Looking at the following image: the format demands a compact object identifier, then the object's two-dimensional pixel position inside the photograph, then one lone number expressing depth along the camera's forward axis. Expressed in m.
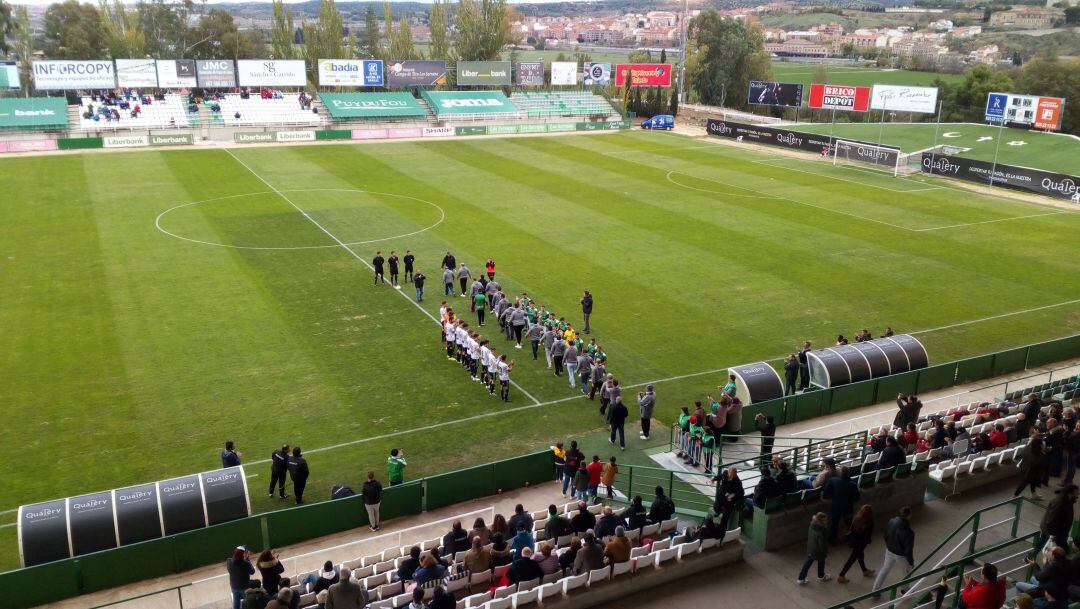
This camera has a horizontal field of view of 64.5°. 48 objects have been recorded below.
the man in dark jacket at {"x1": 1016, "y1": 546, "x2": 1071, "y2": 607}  10.74
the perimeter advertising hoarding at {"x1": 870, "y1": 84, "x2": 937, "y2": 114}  63.53
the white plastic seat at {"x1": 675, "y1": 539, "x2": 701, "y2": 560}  13.81
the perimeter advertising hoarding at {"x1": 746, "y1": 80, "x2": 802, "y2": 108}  74.69
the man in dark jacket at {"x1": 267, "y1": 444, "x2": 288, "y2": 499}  17.75
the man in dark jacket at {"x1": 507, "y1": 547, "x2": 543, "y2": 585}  12.62
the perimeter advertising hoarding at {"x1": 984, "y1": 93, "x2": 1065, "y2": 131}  57.75
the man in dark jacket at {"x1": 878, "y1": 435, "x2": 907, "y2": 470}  15.41
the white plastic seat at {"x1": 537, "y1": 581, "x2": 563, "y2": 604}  12.64
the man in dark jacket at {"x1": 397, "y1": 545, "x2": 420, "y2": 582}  12.96
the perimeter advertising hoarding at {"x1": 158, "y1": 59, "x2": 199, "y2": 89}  71.62
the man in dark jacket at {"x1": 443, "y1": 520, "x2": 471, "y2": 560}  13.80
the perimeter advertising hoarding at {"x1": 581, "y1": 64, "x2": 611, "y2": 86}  87.50
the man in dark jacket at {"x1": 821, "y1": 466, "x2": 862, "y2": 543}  13.77
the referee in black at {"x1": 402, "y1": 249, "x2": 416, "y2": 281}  31.48
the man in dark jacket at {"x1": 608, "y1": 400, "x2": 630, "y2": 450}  19.77
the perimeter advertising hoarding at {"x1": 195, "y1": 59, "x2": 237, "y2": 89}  73.62
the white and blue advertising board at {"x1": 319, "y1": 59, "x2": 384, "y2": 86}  79.44
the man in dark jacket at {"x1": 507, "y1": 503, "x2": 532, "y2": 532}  13.80
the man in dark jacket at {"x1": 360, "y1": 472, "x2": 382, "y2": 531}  16.34
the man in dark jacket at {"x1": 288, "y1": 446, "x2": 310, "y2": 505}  17.55
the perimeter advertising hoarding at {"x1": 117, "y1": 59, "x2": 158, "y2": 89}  70.44
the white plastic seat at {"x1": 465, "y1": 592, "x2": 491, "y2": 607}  12.25
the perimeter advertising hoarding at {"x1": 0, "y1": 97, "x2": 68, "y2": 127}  64.38
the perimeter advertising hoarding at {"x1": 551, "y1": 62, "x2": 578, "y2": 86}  86.50
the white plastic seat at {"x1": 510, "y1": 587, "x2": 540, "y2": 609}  12.59
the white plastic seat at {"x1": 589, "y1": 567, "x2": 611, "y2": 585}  12.98
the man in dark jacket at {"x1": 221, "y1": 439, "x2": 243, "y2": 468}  17.38
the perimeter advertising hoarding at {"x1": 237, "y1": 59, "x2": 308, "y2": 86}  75.75
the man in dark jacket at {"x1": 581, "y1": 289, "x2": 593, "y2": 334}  26.92
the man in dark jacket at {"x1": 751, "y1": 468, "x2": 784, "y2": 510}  14.38
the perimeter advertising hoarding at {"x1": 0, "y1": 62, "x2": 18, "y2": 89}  68.62
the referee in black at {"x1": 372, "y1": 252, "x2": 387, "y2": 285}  31.41
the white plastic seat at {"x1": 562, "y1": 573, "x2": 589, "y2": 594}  12.86
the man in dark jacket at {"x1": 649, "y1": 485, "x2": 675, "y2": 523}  14.65
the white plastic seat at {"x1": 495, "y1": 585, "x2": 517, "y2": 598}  12.41
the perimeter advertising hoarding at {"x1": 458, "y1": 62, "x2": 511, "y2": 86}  83.25
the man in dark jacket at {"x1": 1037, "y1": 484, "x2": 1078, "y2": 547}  12.69
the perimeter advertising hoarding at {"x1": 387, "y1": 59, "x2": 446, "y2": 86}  81.44
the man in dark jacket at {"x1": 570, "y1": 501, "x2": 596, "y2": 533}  14.27
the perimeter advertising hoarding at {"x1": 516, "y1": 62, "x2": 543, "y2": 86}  85.50
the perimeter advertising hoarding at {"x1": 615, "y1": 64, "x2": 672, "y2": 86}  84.50
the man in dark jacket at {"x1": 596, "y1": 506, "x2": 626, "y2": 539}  14.04
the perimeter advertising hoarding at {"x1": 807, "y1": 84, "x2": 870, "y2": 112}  67.62
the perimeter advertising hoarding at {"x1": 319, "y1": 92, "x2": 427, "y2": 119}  77.62
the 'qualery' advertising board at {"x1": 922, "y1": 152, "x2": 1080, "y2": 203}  49.62
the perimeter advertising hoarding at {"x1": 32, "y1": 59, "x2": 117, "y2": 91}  67.94
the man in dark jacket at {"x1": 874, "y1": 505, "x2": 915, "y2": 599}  12.52
